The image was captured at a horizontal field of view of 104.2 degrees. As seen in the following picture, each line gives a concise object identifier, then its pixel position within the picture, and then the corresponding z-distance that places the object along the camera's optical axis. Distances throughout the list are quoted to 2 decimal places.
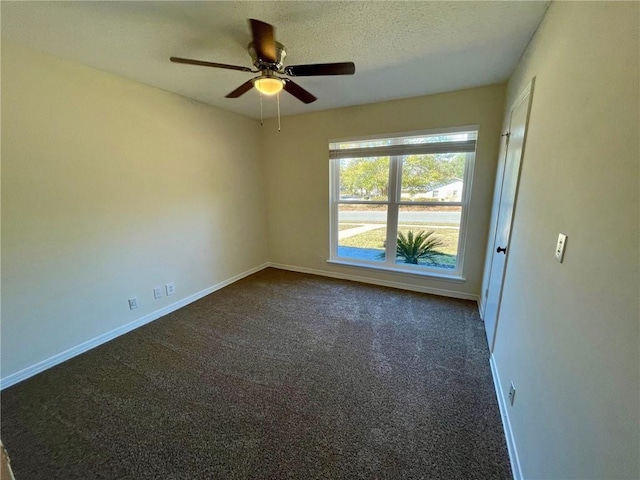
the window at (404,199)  2.97
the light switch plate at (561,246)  1.01
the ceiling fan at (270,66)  1.38
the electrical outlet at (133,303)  2.52
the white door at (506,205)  1.76
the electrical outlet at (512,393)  1.40
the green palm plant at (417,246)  3.27
